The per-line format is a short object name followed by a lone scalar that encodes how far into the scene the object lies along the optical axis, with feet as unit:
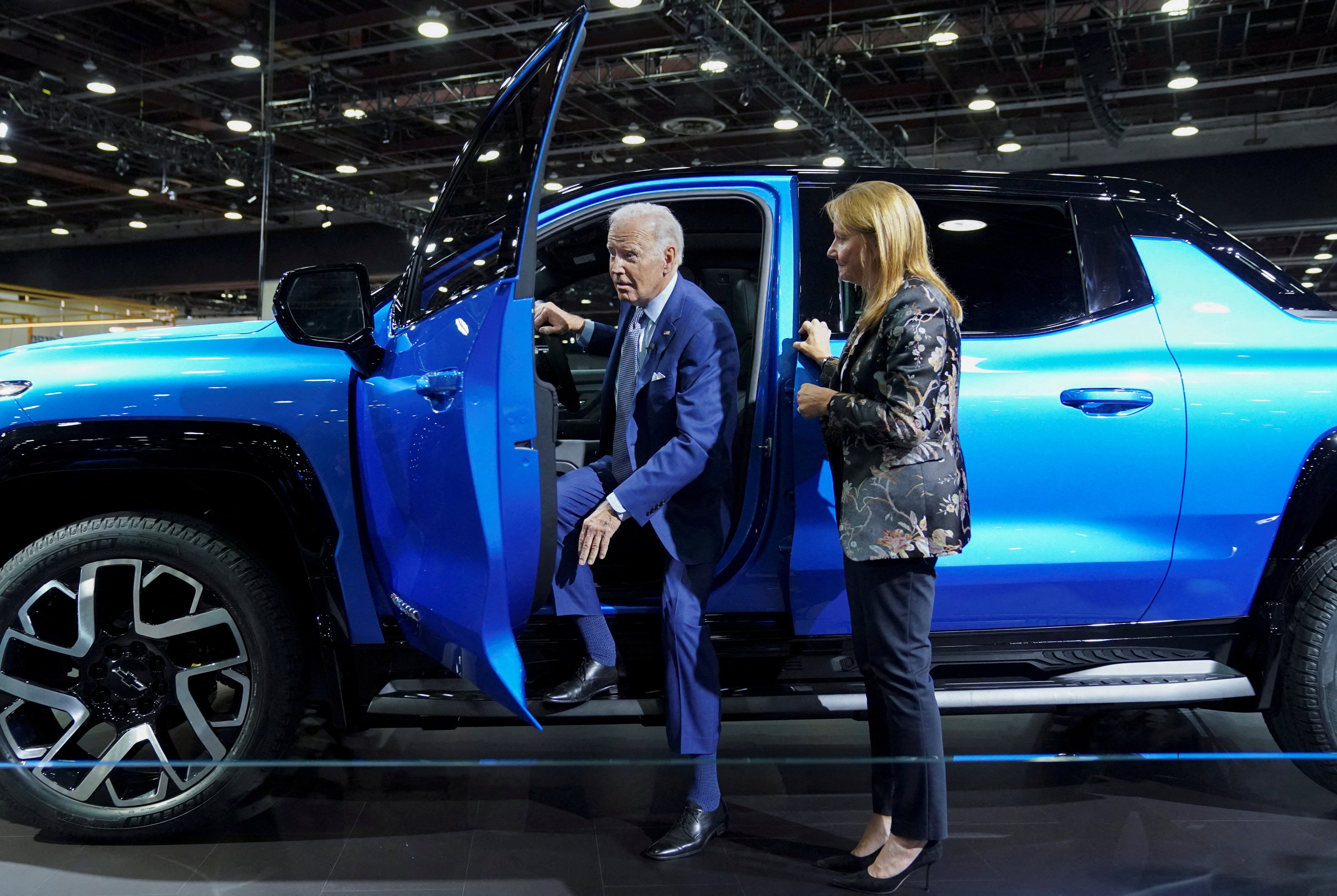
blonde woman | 6.57
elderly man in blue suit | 7.34
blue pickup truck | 7.34
